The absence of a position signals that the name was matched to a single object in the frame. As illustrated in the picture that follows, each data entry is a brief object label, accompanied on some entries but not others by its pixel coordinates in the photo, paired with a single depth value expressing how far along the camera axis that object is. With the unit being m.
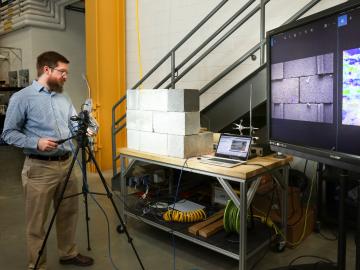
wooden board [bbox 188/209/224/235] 2.48
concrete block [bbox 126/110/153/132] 2.71
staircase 2.68
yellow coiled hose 2.70
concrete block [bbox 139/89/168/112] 2.55
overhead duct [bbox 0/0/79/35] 6.89
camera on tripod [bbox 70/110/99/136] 2.05
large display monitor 1.27
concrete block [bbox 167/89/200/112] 2.44
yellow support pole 5.14
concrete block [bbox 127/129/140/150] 2.85
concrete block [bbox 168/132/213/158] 2.46
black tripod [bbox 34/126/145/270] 2.05
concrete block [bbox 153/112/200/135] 2.45
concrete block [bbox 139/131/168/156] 2.60
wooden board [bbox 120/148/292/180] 2.09
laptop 2.32
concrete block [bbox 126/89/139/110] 2.82
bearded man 2.12
